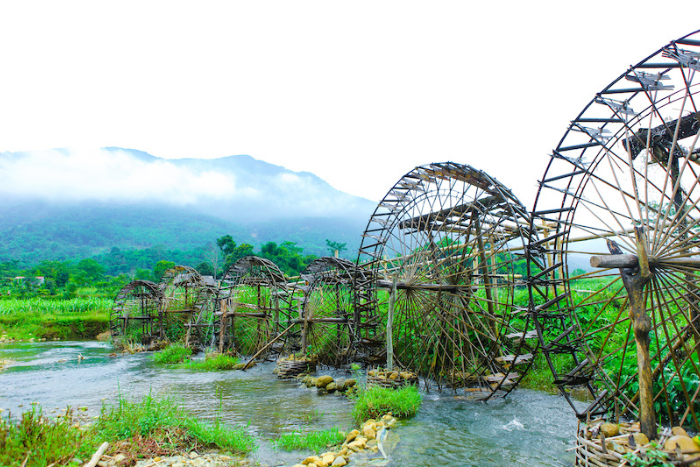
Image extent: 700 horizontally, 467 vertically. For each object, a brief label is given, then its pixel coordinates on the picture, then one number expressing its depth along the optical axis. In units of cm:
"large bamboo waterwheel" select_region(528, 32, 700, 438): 550
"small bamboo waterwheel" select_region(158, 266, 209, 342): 2469
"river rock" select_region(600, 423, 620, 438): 566
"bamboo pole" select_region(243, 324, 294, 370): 1671
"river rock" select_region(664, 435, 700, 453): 468
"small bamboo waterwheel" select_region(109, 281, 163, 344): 2702
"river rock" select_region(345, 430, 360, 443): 792
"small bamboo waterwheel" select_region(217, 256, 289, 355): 1888
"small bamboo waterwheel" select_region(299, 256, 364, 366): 1612
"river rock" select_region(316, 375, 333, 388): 1330
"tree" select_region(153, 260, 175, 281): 5178
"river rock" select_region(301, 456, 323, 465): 669
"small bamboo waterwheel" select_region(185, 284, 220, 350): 2261
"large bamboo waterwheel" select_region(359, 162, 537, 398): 1117
